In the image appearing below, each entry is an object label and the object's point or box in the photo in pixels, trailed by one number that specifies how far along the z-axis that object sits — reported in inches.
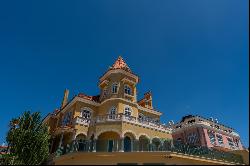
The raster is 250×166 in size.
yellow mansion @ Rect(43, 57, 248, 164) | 638.0
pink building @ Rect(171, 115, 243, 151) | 1187.2
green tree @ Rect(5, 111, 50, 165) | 694.7
